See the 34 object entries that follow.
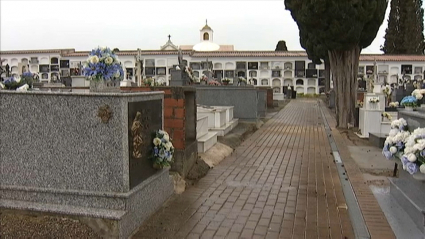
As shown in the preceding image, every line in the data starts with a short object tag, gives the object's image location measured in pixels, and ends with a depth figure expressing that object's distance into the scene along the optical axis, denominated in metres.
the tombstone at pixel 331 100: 25.41
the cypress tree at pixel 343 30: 11.71
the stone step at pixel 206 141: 7.37
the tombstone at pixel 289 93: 40.49
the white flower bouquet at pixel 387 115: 10.04
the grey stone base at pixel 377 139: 9.14
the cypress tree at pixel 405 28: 39.85
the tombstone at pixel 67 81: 20.94
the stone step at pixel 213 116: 9.64
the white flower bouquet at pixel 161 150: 4.28
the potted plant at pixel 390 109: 11.05
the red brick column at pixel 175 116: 5.63
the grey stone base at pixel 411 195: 3.83
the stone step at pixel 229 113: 11.40
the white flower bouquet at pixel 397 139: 4.16
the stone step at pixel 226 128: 9.79
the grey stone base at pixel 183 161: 5.63
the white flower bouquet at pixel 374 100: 10.64
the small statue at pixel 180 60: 13.39
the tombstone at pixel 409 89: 13.31
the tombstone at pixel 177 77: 11.70
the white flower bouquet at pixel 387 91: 12.15
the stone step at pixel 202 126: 7.83
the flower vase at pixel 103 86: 4.29
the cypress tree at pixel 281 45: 59.53
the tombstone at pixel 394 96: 13.32
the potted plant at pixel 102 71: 4.34
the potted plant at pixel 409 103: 5.16
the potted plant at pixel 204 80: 17.18
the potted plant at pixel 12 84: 4.43
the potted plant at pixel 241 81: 21.42
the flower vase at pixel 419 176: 3.56
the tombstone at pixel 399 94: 12.96
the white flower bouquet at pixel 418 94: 5.60
